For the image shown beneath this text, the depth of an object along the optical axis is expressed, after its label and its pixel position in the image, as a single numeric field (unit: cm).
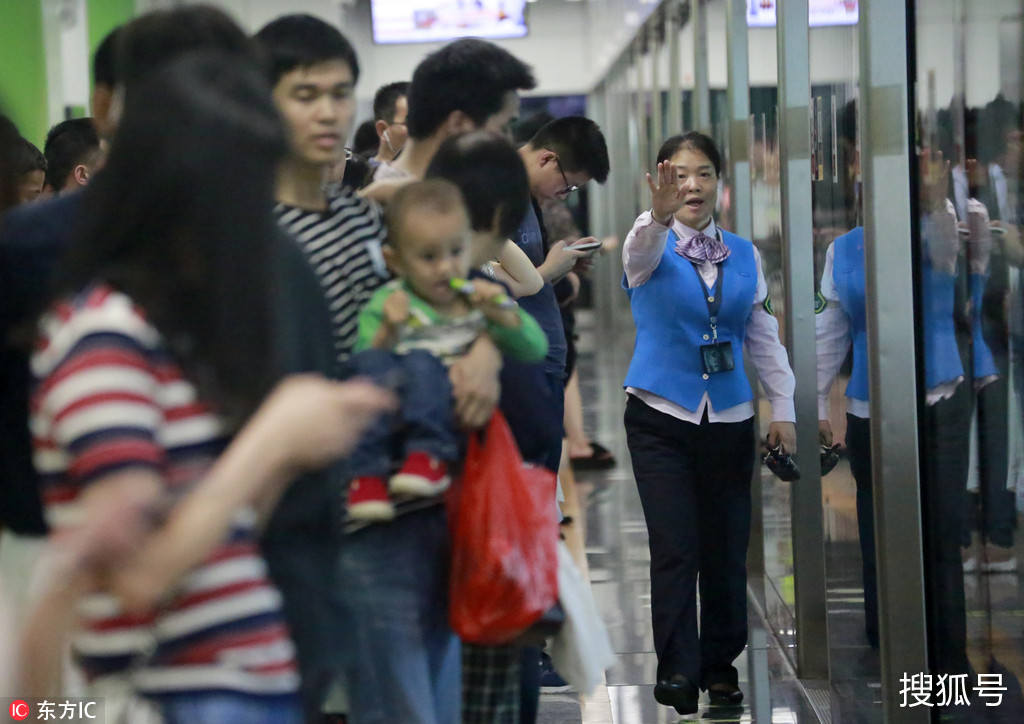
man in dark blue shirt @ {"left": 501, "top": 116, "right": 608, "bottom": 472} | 852
